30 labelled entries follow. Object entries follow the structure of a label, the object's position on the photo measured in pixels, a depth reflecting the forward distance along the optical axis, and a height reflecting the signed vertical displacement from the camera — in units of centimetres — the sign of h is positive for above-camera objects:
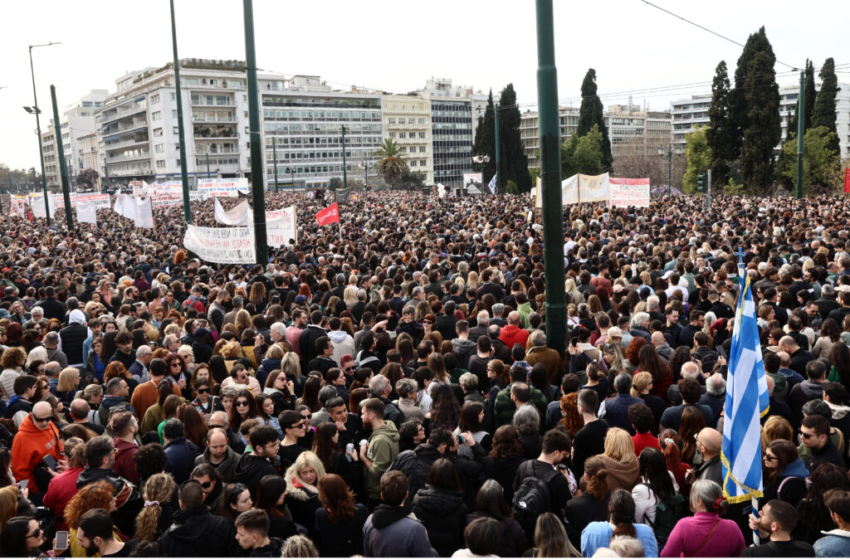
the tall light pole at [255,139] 1123 +131
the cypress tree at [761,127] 4522 +454
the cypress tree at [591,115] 7738 +991
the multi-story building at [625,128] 14950 +1828
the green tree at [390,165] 9744 +641
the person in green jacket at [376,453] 538 -193
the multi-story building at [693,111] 15150 +2135
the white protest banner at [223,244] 1361 -57
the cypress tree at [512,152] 7294 +566
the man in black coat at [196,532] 421 -196
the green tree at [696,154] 5753 +362
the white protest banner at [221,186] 3703 +173
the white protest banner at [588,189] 2309 +43
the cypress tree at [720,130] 4928 +478
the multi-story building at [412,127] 12275 +1490
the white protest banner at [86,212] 2727 +41
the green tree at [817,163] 4200 +181
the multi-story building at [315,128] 10962 +1421
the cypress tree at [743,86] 4641 +759
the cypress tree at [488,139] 7494 +752
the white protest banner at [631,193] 2370 +23
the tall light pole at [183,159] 2079 +191
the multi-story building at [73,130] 14300 +2014
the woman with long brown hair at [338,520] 446 -204
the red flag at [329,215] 1986 -7
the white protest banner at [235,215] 1756 +3
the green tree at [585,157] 7181 +477
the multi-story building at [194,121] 9994 +1465
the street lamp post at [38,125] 3150 +487
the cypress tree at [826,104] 5281 +682
